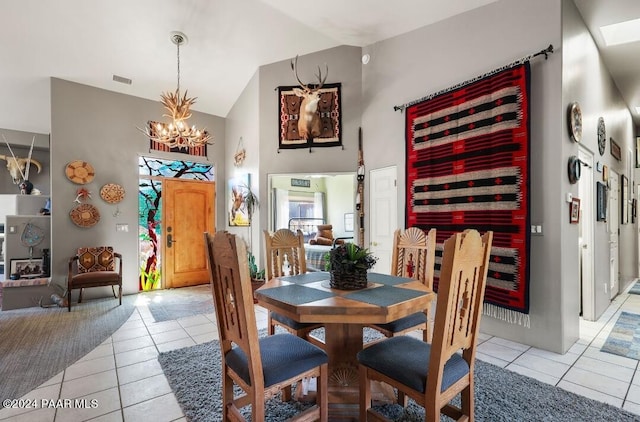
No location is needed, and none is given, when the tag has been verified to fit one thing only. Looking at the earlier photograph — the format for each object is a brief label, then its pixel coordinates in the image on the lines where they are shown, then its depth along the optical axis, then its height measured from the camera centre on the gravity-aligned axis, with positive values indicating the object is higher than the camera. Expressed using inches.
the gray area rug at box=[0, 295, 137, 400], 97.0 -52.7
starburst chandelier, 156.4 +43.4
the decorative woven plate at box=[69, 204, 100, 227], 183.9 -2.3
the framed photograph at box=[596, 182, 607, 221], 150.6 +4.1
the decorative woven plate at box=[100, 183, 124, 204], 194.1 +11.6
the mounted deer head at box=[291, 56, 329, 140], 175.2 +59.0
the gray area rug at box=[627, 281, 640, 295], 204.0 -55.2
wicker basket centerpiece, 77.2 -14.4
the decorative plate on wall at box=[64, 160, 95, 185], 182.5 +23.8
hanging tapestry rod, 111.6 +55.4
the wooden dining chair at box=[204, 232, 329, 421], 54.2 -29.3
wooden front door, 221.8 -12.5
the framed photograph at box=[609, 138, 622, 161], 178.5 +35.9
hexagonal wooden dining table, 60.7 -20.2
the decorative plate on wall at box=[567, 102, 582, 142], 113.4 +33.2
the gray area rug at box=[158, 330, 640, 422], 73.9 -49.8
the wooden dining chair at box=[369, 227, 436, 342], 86.7 -18.5
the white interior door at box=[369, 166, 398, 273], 171.3 -1.6
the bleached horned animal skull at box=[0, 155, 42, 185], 228.2 +33.8
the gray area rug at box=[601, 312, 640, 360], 111.5 -51.8
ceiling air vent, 186.6 +80.7
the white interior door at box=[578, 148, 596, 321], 143.6 -15.0
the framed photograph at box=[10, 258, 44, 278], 183.6 -33.7
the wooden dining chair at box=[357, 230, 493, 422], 52.6 -29.0
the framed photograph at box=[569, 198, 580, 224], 115.6 -0.6
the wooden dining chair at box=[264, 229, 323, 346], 106.7 -14.7
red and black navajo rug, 114.7 +15.9
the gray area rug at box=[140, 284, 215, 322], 160.7 -54.7
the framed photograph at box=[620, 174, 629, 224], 203.0 +6.2
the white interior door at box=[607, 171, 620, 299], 174.9 -11.2
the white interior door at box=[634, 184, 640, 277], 242.9 -6.6
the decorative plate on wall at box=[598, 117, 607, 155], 152.8 +36.9
